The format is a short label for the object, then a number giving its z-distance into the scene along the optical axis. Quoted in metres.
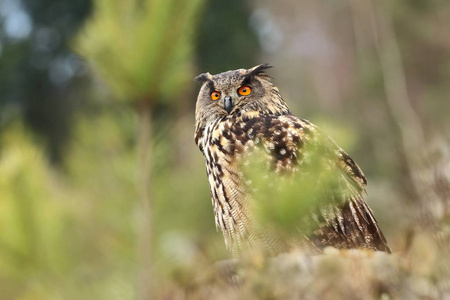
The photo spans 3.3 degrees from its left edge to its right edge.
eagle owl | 15.97
